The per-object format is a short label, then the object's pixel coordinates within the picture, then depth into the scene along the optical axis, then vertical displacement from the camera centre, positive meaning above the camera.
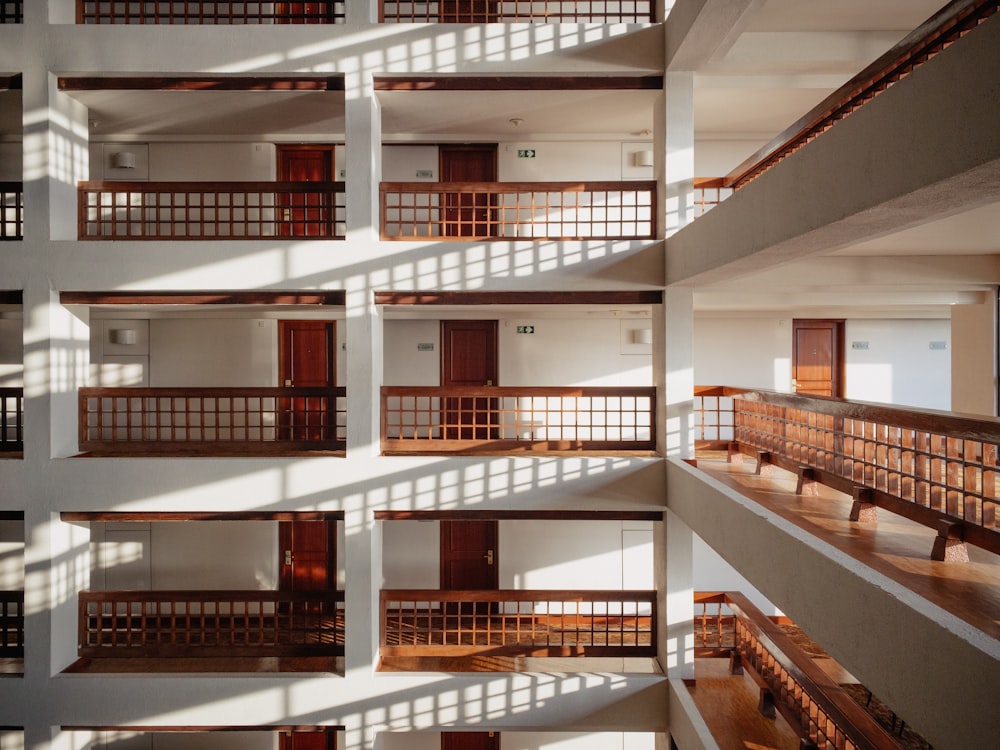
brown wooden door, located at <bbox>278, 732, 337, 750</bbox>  8.66 -5.07
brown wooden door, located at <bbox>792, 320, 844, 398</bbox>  9.95 +0.05
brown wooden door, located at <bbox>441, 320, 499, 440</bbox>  9.08 +0.10
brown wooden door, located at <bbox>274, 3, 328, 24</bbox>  8.20 +4.49
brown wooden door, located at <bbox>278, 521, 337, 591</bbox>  8.88 -2.71
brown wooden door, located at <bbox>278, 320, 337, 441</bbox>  8.81 +0.03
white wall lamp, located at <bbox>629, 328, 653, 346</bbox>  8.91 +0.35
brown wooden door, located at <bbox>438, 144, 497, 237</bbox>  8.66 +2.63
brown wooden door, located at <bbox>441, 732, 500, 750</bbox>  8.63 -5.06
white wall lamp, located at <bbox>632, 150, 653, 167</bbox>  8.40 +2.61
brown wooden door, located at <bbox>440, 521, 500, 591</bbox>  9.07 -2.80
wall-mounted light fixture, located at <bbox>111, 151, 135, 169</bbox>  8.19 +2.52
